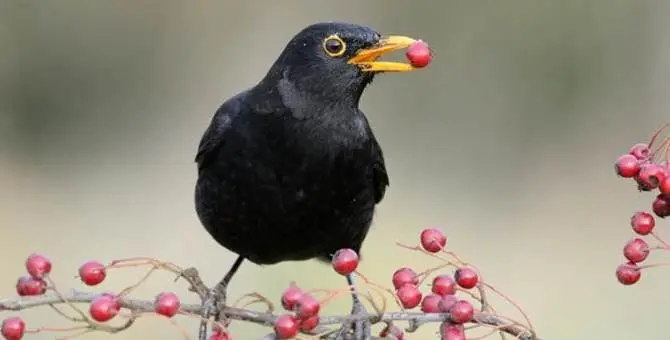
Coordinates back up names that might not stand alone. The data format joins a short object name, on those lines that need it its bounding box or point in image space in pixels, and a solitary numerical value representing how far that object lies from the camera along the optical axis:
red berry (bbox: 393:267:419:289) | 5.46
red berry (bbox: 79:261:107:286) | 5.64
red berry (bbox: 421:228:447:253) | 5.61
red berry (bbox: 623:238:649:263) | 5.13
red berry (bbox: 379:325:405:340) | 5.78
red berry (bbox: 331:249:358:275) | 5.36
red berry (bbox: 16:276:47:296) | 5.41
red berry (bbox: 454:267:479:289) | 5.34
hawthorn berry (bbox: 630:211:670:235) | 5.19
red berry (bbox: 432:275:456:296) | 5.36
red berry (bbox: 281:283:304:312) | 5.23
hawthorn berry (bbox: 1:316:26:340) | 5.30
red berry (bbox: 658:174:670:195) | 4.96
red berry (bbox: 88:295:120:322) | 5.16
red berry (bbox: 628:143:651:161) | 5.20
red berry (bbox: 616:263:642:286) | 5.09
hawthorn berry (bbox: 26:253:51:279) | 5.43
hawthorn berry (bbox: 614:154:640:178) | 5.07
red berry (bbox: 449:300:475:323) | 5.04
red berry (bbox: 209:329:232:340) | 5.21
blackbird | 7.60
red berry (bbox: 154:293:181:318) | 5.22
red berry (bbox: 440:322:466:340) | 5.08
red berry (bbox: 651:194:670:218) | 5.09
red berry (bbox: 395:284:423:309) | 5.37
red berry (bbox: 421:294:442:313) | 5.31
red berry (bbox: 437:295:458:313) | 5.16
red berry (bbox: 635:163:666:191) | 5.00
